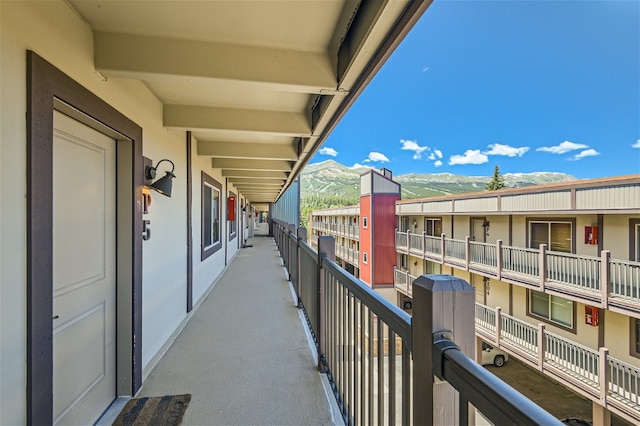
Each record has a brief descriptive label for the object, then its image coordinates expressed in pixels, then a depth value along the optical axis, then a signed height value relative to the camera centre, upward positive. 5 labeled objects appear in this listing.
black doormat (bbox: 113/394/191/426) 1.71 -1.25
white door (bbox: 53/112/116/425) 1.46 -0.34
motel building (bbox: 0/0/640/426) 1.05 -0.08
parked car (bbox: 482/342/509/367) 9.23 -4.76
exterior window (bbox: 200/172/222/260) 4.27 -0.02
